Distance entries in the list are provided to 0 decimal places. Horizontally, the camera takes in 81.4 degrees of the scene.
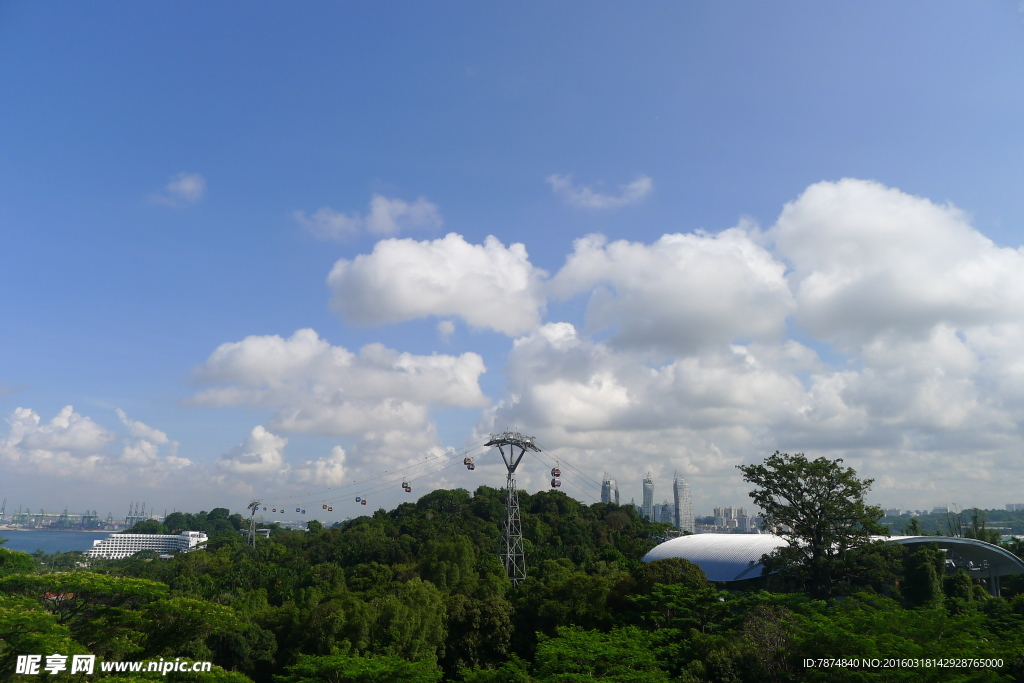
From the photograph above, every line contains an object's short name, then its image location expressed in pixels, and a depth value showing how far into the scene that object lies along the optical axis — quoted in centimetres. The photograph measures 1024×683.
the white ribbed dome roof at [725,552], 5219
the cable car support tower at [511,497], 5938
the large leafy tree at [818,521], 3891
